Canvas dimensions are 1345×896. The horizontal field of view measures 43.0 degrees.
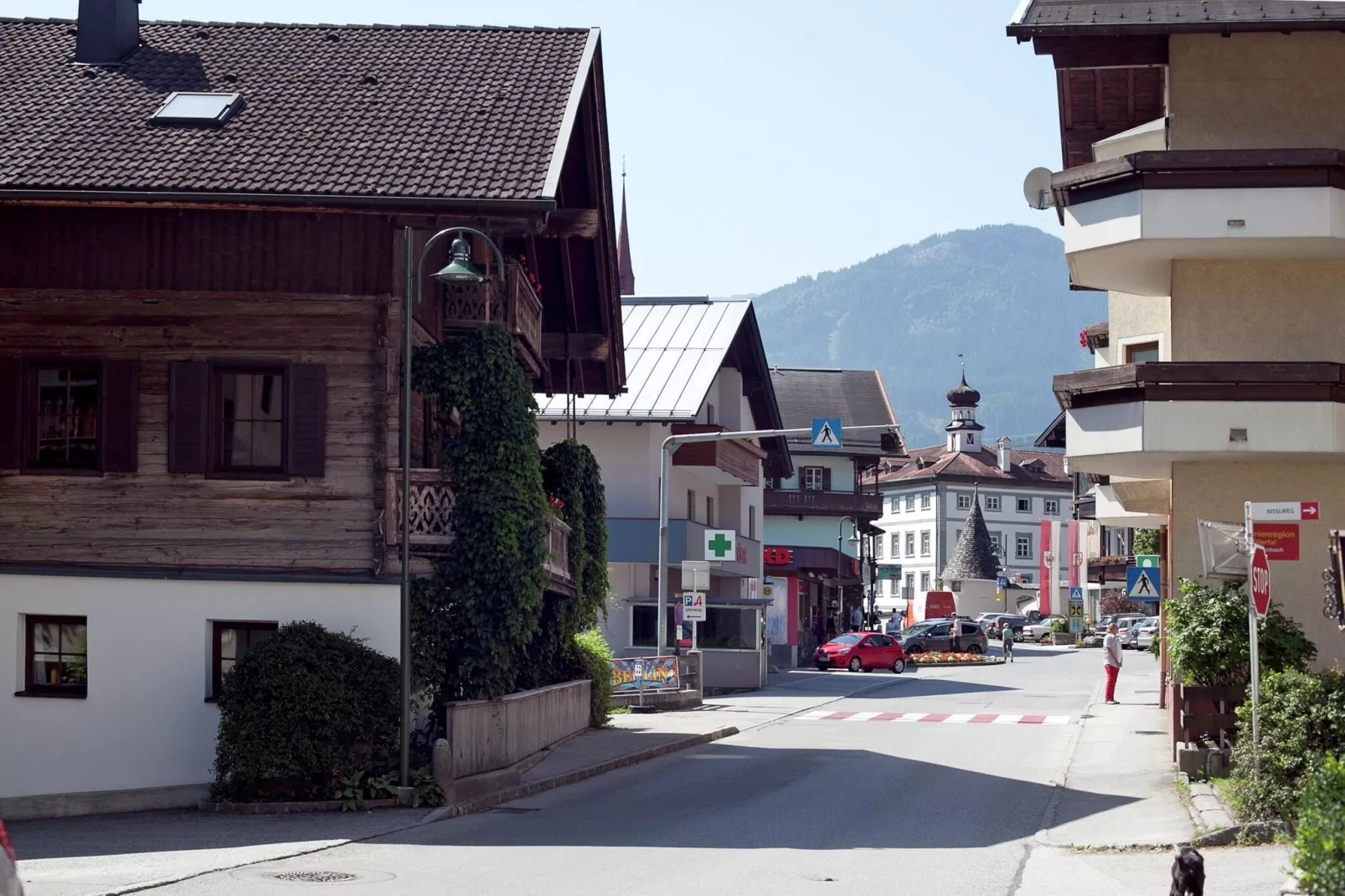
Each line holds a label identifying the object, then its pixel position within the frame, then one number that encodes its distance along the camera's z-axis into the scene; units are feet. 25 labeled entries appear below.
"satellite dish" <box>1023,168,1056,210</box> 84.79
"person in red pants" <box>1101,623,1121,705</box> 129.08
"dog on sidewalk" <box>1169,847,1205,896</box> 35.60
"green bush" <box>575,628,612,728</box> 101.60
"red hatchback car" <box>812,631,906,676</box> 199.31
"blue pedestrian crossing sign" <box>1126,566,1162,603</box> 110.93
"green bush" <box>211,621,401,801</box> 62.80
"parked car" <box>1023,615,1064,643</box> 333.21
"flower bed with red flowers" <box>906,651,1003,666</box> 218.38
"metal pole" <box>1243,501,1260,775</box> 56.60
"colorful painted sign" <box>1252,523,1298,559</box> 72.33
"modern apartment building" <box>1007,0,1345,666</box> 69.87
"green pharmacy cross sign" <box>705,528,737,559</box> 143.33
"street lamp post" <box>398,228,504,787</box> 62.64
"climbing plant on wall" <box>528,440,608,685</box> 92.53
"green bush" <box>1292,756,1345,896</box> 29.07
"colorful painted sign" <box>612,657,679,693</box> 122.11
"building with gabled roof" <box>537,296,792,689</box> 151.02
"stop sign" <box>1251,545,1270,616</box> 58.85
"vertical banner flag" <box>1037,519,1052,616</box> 328.90
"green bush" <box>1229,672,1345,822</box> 53.67
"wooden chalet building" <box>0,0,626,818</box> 69.36
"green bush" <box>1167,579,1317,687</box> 67.41
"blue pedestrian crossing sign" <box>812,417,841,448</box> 121.29
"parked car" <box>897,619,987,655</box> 234.38
